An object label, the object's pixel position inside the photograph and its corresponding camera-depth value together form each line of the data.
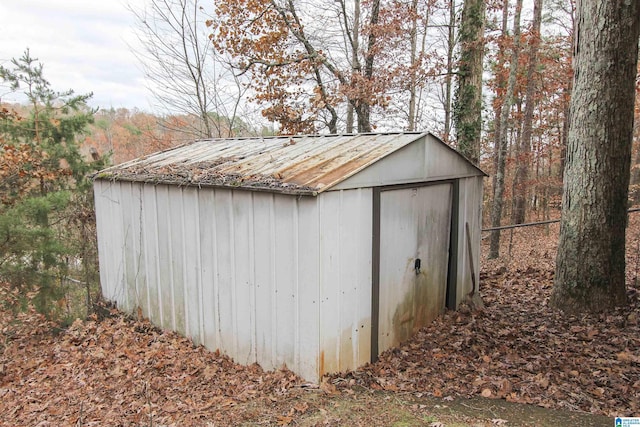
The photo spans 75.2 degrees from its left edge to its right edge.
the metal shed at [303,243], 4.33
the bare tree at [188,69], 13.84
